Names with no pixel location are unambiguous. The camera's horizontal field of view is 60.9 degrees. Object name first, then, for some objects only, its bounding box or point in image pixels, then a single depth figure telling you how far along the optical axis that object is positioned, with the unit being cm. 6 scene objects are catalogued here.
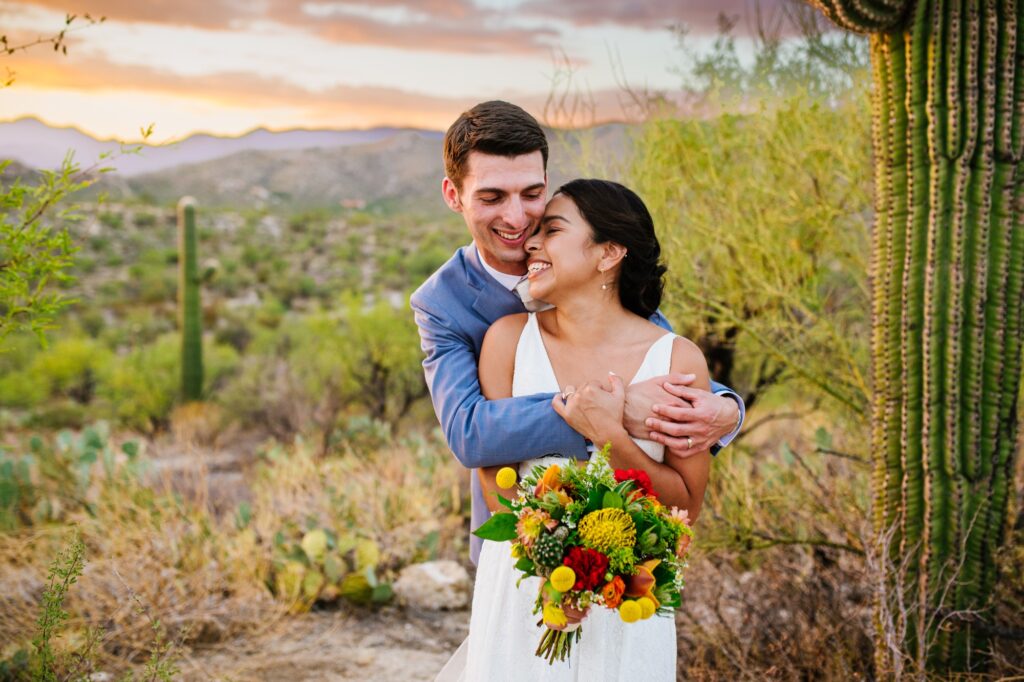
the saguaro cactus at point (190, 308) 1310
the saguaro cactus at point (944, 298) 333
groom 232
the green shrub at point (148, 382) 1278
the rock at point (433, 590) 564
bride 231
